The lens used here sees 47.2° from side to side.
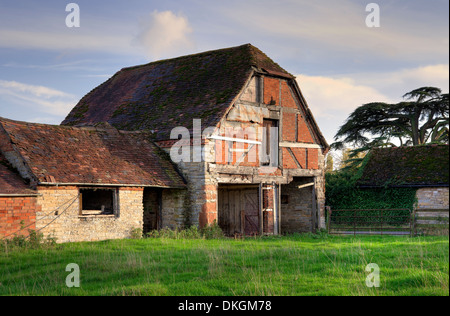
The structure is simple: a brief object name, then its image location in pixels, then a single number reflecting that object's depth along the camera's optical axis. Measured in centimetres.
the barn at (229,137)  2027
